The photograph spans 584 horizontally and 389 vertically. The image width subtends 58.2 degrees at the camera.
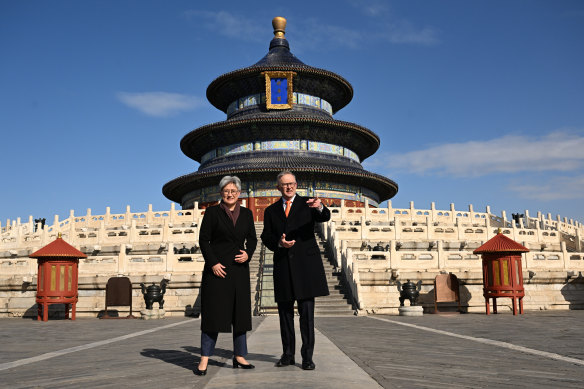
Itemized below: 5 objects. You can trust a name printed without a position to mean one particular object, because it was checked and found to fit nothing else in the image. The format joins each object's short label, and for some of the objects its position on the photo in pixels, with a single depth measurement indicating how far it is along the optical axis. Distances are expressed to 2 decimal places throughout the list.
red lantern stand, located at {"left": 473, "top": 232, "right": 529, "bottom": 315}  14.81
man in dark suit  5.59
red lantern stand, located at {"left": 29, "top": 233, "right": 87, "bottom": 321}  14.63
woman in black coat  5.49
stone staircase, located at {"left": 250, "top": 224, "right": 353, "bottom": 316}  14.99
